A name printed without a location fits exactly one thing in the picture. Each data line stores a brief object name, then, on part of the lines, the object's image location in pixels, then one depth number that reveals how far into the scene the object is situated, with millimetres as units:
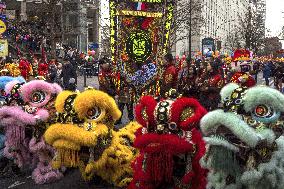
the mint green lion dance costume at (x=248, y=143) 4773
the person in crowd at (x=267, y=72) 26625
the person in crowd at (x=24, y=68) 14639
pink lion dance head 7102
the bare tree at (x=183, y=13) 27594
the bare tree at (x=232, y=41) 65250
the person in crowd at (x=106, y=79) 11352
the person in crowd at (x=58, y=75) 19088
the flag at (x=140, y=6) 10234
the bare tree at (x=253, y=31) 48875
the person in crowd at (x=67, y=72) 16359
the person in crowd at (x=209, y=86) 11461
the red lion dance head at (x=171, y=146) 5266
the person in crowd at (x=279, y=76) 21969
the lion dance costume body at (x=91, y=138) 6262
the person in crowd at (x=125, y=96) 10945
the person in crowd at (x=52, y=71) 18497
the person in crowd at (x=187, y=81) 11203
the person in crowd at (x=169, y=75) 10625
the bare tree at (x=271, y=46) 83875
